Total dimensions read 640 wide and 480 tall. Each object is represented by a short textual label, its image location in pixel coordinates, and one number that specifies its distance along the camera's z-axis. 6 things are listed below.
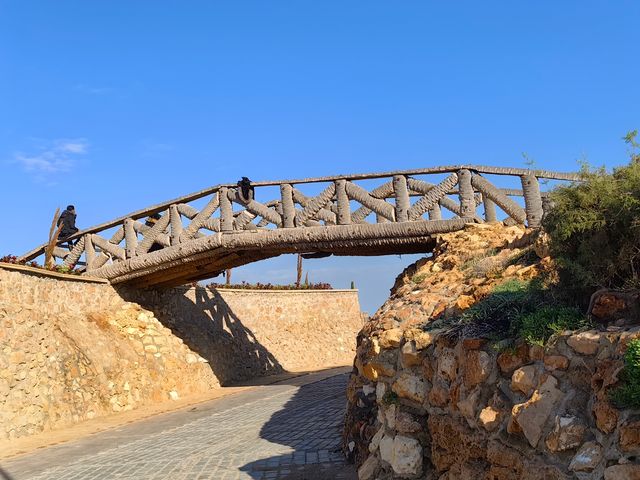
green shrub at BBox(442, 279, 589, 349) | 4.38
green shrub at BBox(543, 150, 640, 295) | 4.40
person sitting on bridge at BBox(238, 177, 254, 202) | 13.81
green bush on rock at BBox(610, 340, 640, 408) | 3.39
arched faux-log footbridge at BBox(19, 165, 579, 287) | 11.33
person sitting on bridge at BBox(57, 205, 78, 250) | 16.81
